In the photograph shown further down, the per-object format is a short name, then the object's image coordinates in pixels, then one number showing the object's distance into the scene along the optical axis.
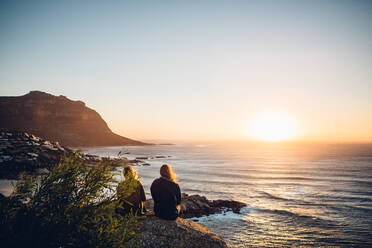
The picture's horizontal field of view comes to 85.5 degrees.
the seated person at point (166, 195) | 6.63
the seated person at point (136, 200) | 6.44
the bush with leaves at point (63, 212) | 3.58
